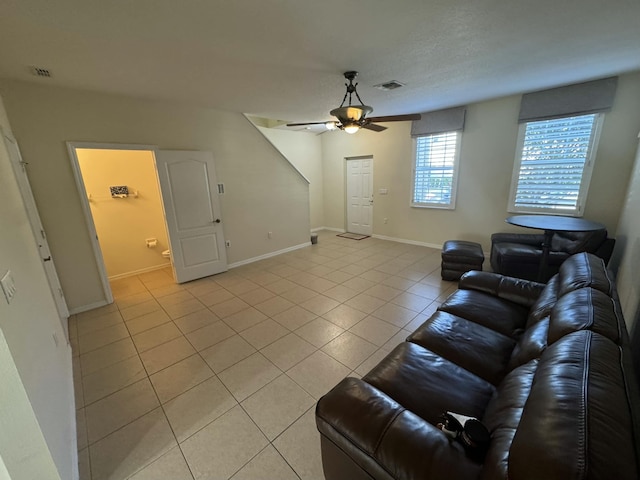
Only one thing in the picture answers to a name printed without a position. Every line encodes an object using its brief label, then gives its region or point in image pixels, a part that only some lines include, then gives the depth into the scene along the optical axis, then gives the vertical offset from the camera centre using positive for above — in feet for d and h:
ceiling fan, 8.39 +2.15
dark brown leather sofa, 2.07 -3.01
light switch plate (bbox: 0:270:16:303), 3.94 -1.47
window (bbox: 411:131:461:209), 15.76 +0.51
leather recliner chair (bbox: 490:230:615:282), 10.12 -3.27
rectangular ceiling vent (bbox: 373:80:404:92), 10.21 +3.72
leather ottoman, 12.01 -3.83
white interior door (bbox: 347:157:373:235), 20.65 -1.22
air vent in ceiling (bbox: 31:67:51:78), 7.85 +3.60
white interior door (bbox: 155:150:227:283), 12.20 -1.27
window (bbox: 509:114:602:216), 11.72 +0.43
